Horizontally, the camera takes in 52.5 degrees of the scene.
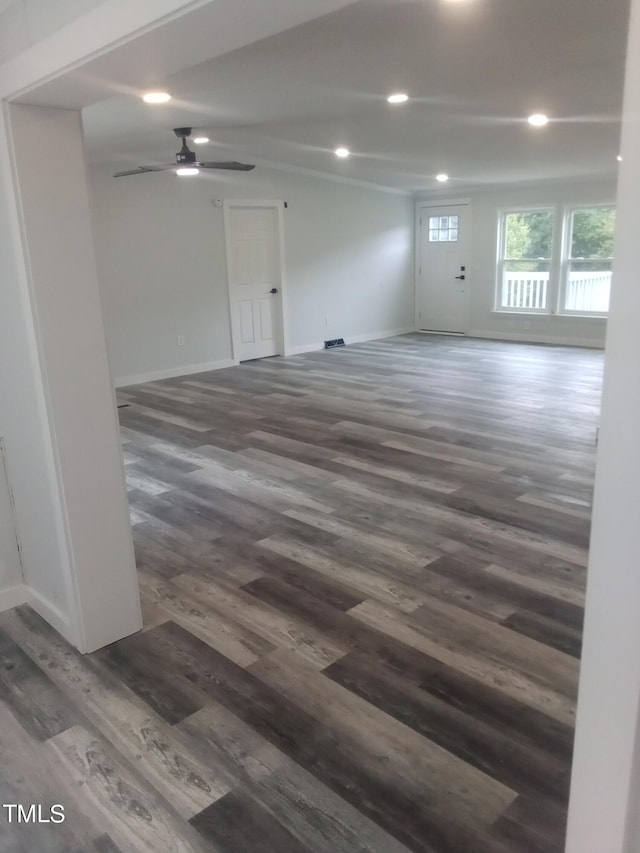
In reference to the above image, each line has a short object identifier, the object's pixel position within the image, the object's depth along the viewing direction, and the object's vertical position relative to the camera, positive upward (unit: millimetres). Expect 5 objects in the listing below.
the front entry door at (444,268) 10344 -177
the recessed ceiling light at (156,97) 4102 +1059
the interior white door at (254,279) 8398 -202
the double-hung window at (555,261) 8969 -104
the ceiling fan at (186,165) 5484 +830
